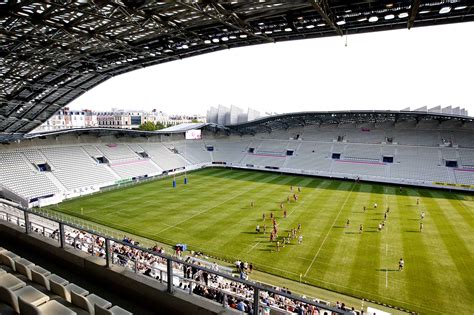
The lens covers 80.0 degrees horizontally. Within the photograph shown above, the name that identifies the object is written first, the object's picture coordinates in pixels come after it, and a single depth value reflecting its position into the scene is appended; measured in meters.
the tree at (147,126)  101.81
